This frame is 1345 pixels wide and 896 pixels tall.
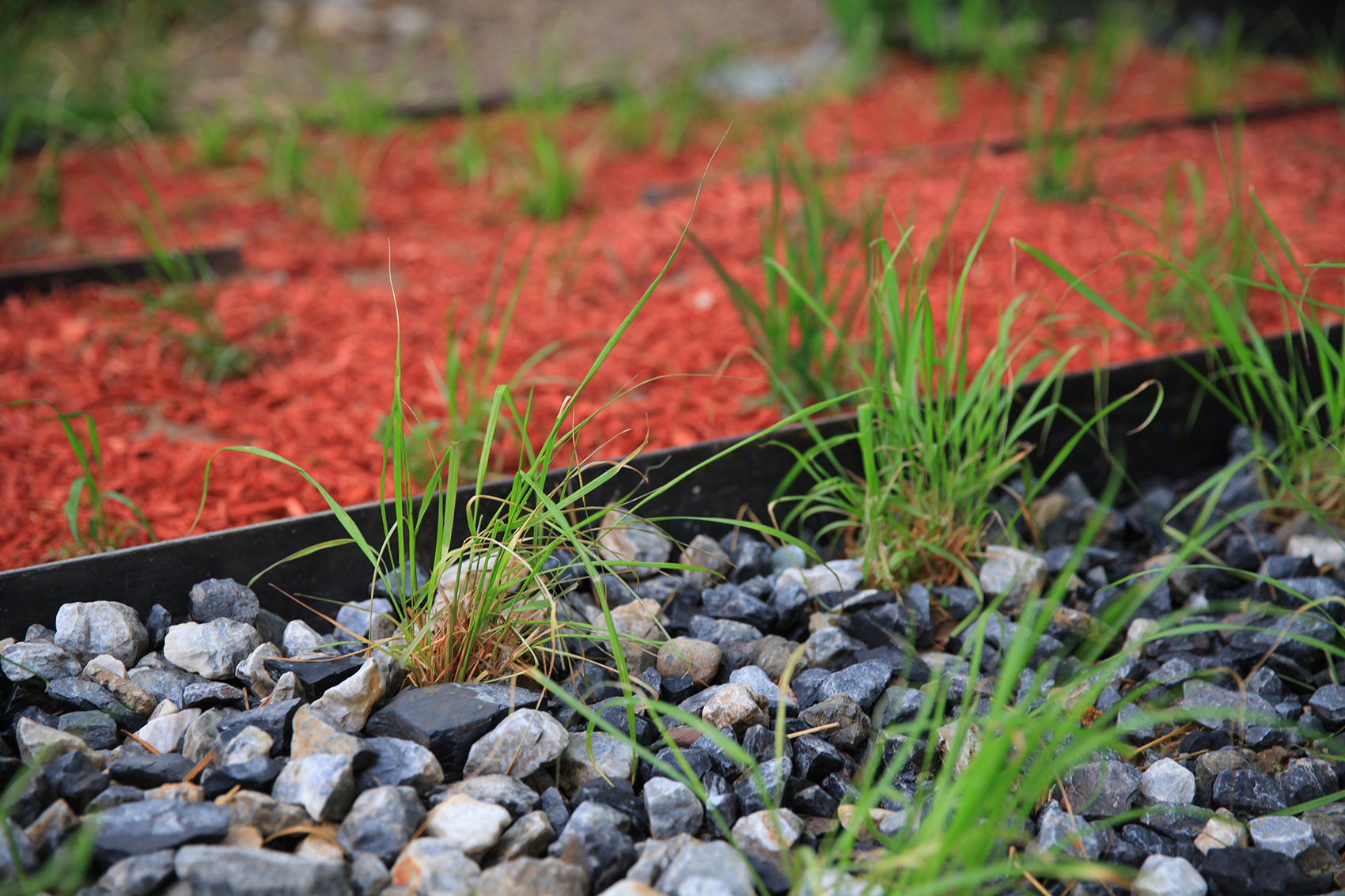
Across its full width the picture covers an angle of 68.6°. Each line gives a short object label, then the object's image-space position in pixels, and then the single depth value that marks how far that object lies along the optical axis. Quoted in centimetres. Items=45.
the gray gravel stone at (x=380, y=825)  100
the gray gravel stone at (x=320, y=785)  102
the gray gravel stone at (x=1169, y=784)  117
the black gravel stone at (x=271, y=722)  113
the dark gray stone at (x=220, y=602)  134
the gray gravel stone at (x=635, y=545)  156
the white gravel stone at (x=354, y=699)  116
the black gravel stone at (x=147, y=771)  106
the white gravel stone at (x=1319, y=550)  158
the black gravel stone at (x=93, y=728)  114
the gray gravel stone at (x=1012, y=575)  151
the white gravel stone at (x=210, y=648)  126
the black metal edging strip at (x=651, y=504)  134
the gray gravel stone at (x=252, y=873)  92
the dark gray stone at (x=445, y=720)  113
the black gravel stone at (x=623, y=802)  108
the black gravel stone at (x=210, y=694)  121
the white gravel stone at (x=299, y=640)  131
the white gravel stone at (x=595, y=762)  114
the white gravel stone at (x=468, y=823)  100
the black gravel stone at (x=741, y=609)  144
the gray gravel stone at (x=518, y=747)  112
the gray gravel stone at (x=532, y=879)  94
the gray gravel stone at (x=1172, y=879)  102
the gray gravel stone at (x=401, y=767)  107
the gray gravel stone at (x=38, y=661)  120
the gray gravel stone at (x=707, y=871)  96
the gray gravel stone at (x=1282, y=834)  109
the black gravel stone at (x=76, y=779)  102
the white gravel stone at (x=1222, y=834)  111
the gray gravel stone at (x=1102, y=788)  114
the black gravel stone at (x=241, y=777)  105
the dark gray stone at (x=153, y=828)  96
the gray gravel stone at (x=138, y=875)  92
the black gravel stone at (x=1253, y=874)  102
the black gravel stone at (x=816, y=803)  112
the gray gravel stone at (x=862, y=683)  127
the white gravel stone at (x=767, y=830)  104
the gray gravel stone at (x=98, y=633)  127
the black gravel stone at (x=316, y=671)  123
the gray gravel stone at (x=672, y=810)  106
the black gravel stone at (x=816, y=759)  116
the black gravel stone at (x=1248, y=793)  115
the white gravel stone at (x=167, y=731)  115
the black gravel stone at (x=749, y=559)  158
